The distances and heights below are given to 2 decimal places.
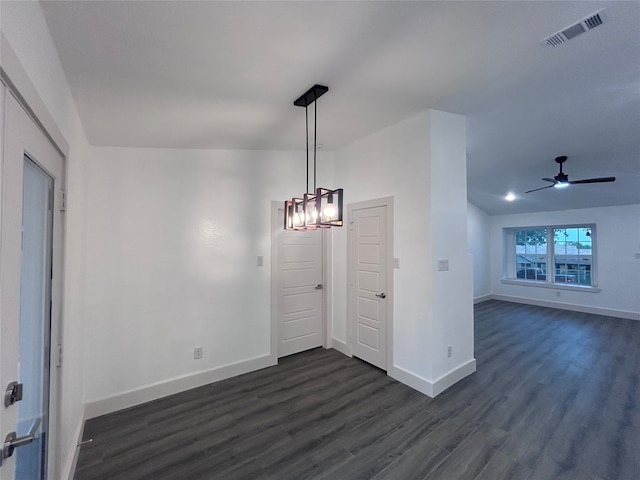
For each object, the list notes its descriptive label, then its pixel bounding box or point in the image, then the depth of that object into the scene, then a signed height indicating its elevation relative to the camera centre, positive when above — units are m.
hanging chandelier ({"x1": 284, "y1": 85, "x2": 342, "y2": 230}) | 2.19 +0.32
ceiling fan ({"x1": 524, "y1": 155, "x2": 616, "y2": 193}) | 4.10 +1.00
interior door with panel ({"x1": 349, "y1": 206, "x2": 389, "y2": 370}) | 3.47 -0.53
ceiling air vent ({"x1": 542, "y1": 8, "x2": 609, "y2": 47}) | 1.63 +1.37
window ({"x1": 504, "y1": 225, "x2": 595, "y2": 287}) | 6.75 -0.26
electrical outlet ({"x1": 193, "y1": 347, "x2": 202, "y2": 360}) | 3.15 -1.26
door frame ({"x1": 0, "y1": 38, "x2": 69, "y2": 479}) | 0.93 +0.55
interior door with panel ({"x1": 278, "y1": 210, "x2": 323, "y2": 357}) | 3.89 -0.68
